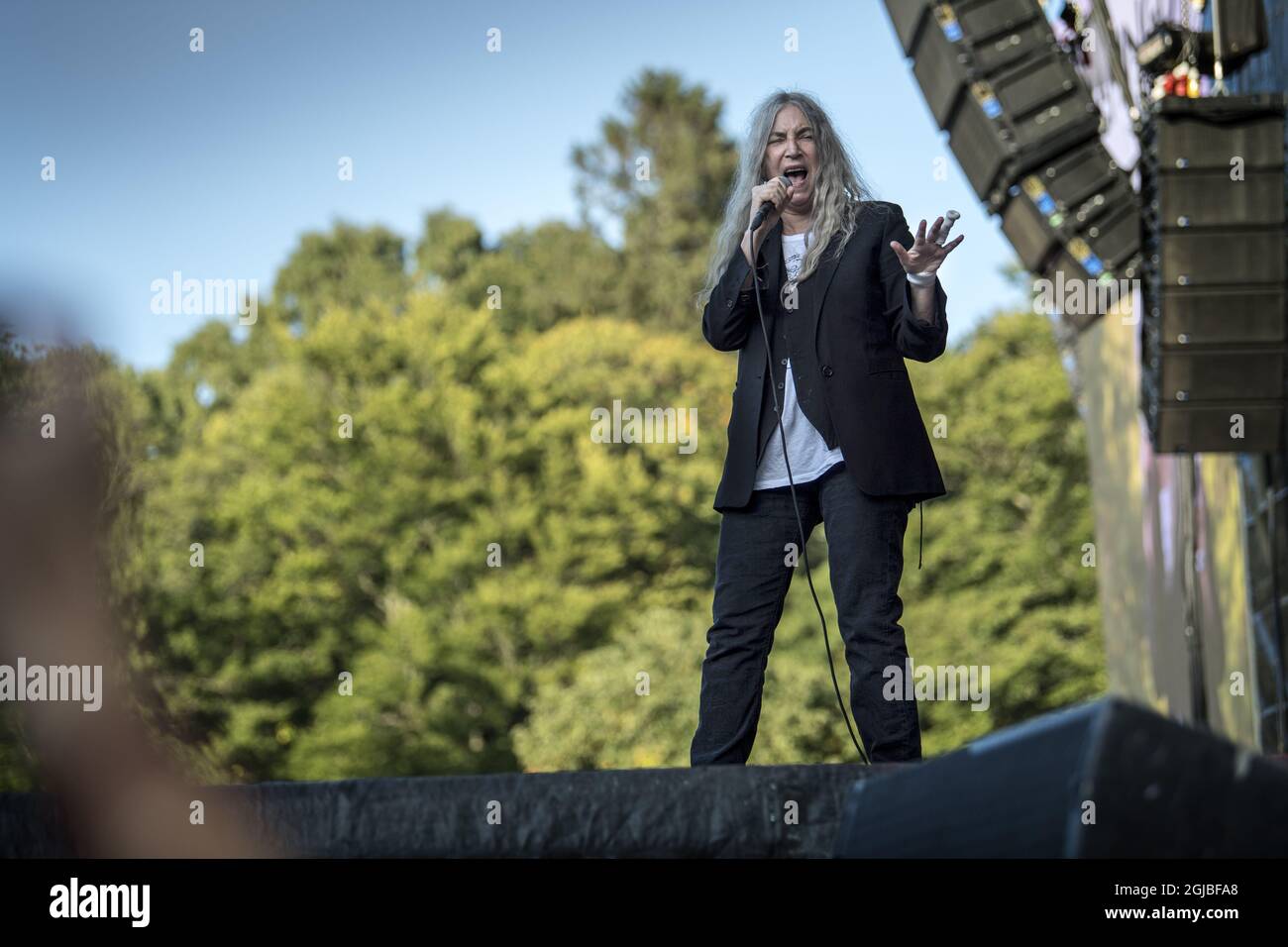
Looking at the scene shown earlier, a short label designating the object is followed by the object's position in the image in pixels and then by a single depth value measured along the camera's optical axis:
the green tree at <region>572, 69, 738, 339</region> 35.16
